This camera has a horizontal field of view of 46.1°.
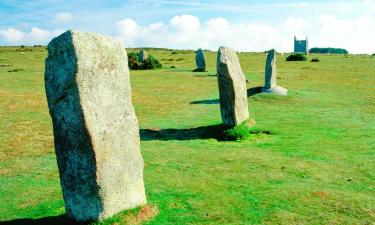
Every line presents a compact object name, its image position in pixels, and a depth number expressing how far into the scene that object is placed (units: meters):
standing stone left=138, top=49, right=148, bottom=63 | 54.91
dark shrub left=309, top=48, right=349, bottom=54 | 148.88
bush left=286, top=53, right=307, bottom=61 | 66.50
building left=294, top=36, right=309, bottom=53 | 167.75
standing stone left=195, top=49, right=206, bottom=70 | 47.16
